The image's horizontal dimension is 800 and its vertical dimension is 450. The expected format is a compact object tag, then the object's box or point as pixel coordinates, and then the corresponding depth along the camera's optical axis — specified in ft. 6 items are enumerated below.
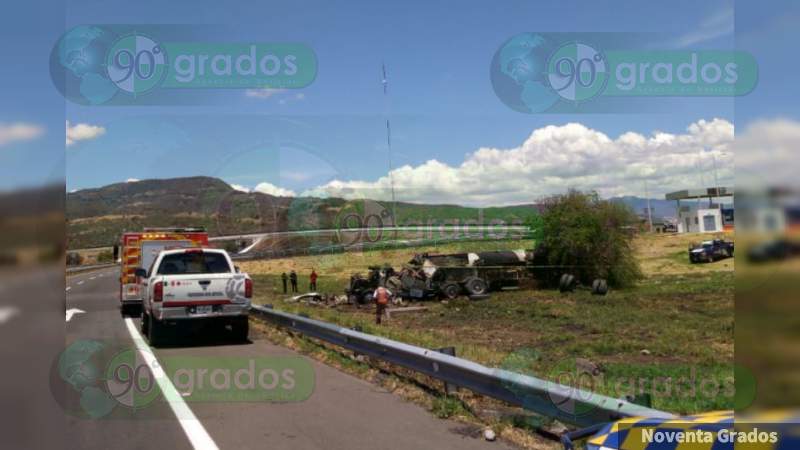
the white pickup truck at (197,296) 42.60
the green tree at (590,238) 97.09
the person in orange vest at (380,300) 58.13
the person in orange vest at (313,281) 93.59
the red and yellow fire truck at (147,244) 72.33
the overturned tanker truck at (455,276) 85.30
